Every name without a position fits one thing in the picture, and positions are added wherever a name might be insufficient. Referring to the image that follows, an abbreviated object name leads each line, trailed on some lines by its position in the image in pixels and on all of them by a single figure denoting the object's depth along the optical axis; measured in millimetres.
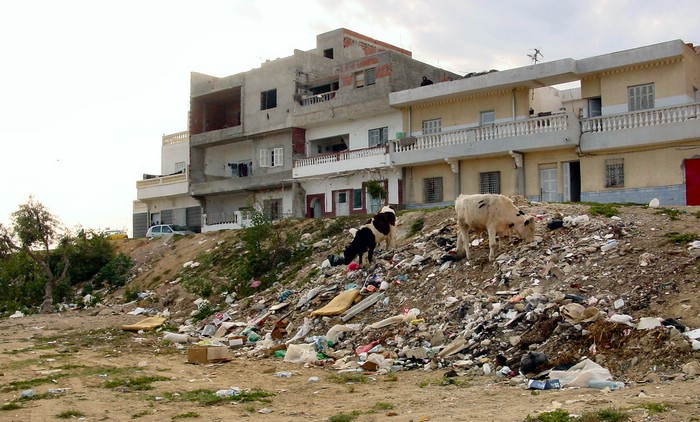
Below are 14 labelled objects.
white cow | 14781
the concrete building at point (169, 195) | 43406
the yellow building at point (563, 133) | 24328
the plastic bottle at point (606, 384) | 8578
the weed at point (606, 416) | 6824
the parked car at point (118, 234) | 40550
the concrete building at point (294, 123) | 33312
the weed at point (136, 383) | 10562
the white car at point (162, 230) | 38750
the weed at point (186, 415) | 8484
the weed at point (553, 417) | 6928
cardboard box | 12969
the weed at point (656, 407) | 6992
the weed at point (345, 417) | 7961
